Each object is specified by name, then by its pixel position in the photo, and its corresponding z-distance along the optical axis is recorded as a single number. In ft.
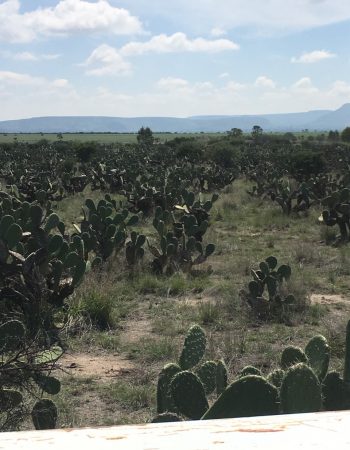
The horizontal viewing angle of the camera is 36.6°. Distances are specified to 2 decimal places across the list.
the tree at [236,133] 239.91
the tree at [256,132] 214.07
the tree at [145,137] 174.85
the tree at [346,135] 201.03
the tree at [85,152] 121.19
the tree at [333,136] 216.33
